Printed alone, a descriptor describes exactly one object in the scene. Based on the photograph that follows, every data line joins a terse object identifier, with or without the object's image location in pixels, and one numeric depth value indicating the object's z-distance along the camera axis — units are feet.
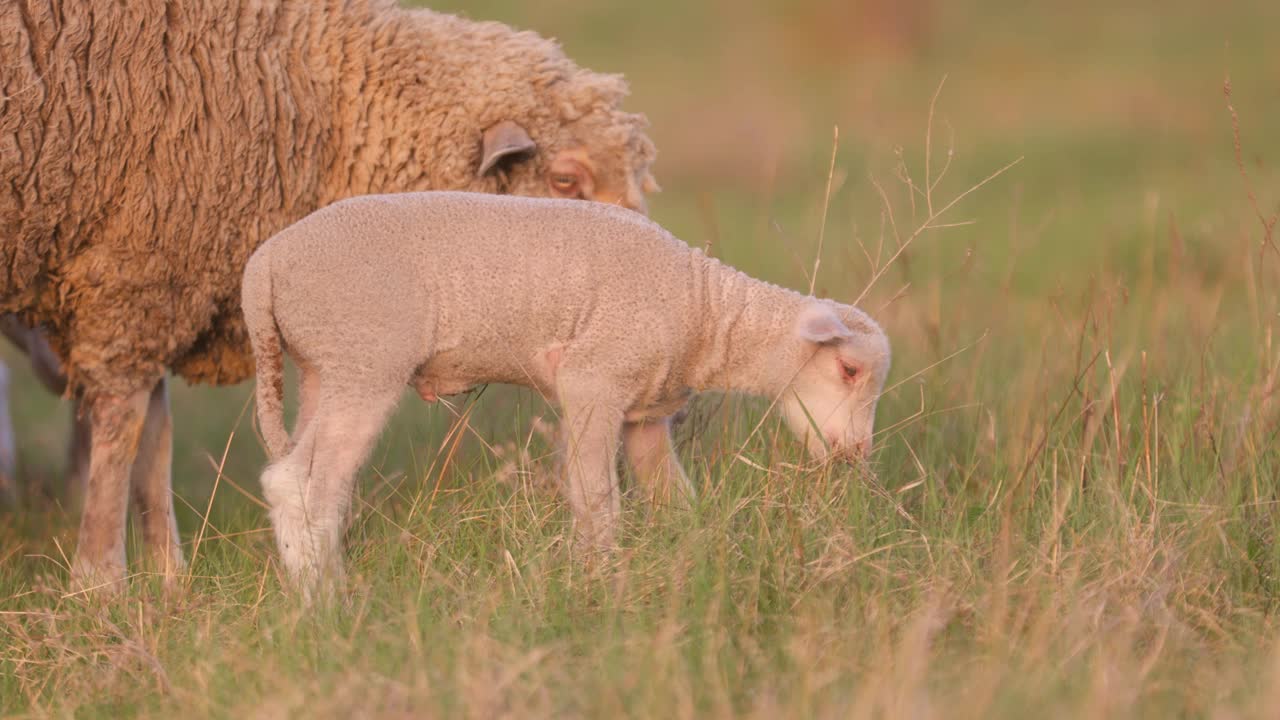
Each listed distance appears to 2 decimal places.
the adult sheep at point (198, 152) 29.12
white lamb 25.67
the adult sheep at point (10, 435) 37.01
